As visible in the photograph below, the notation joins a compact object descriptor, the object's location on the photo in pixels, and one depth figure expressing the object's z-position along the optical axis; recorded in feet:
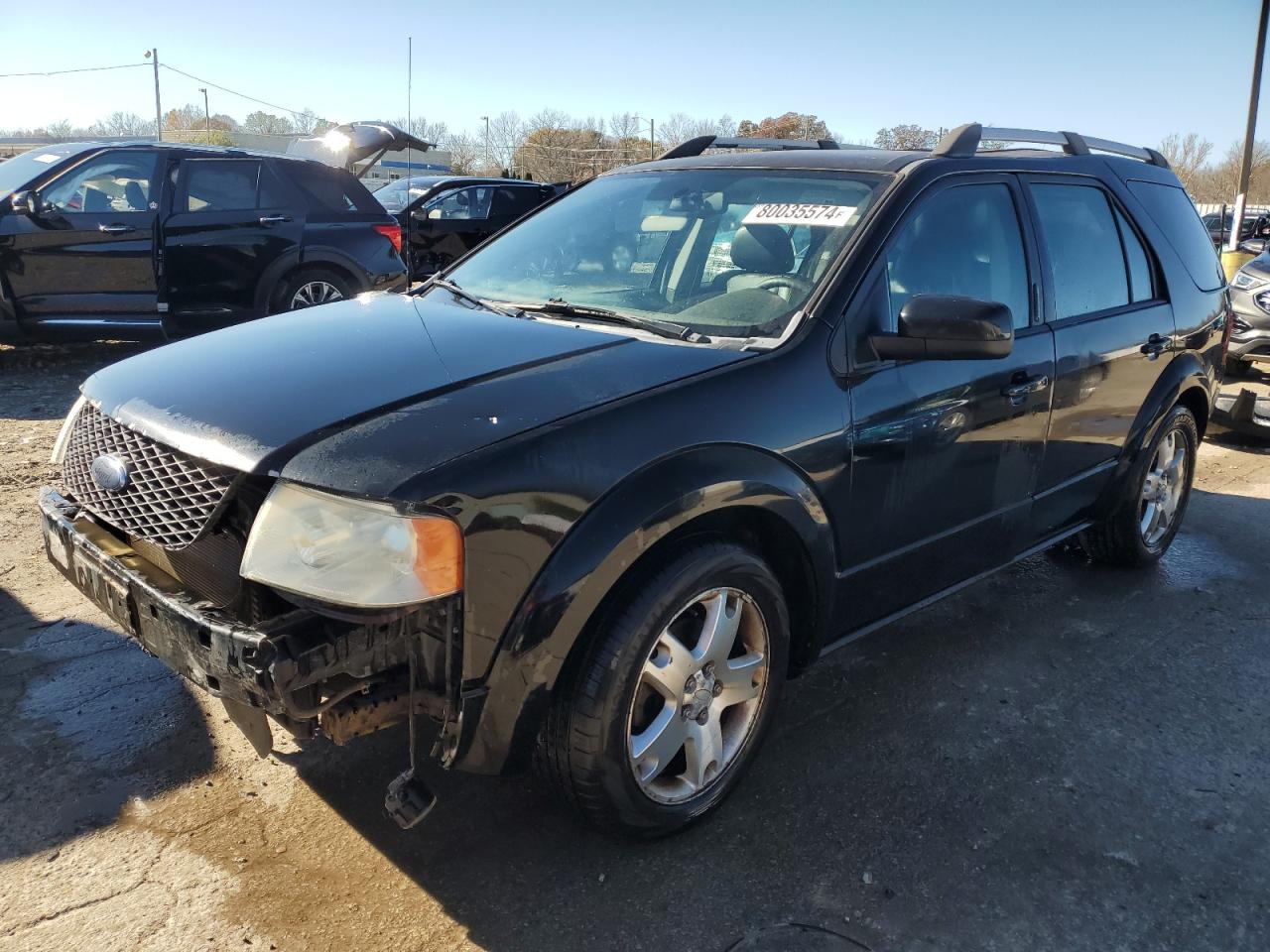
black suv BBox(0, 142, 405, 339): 24.41
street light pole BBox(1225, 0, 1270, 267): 61.31
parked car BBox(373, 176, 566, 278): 41.88
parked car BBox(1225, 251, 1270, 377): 28.66
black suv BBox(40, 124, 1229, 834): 6.81
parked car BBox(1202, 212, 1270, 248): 72.05
